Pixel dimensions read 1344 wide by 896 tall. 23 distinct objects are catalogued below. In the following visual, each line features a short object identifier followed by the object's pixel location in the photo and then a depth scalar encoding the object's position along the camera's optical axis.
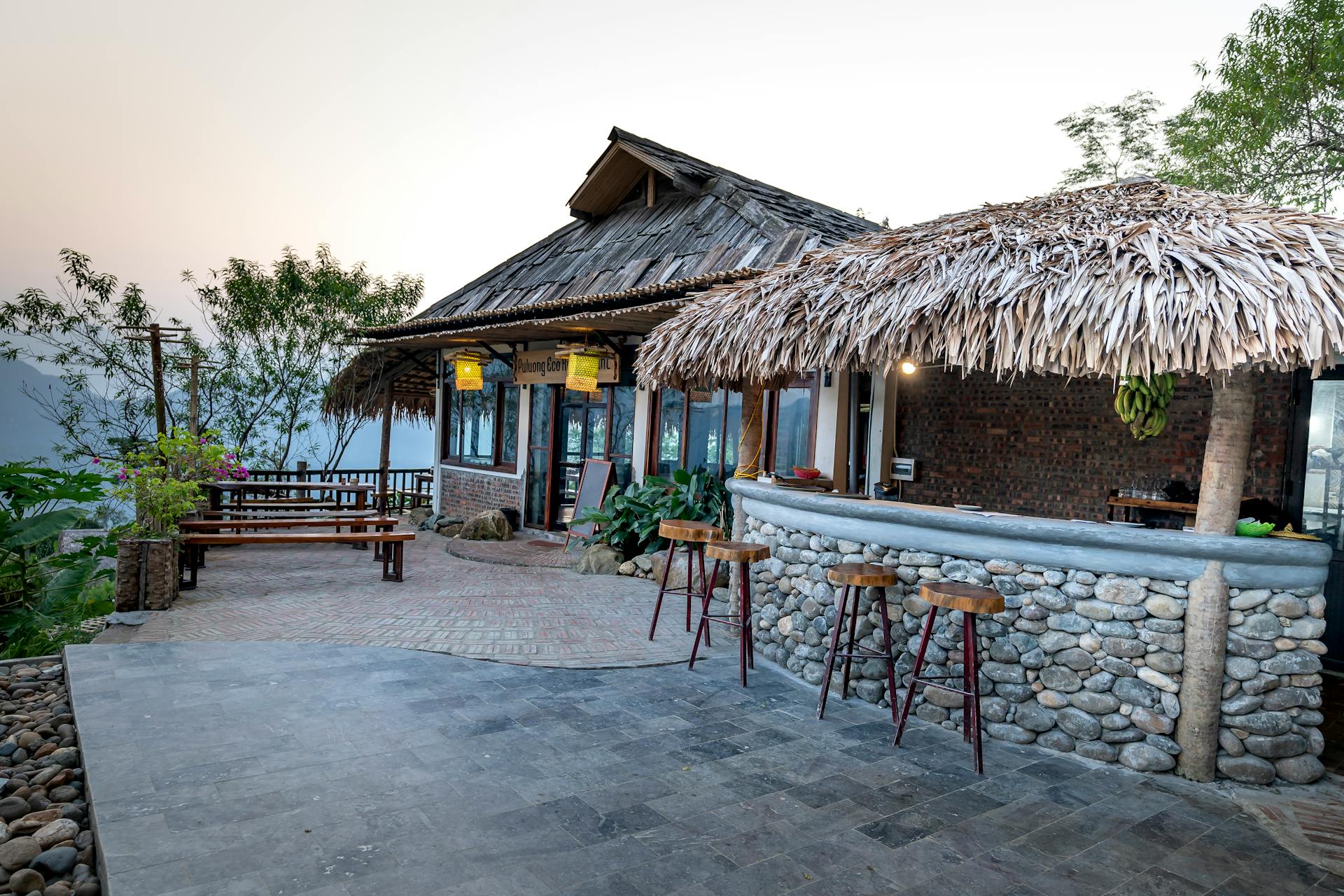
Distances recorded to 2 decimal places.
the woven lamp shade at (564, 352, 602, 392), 8.87
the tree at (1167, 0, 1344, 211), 10.03
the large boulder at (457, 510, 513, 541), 10.30
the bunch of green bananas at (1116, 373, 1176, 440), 4.34
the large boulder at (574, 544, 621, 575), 8.15
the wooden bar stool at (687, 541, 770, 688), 4.67
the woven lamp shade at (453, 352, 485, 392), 10.60
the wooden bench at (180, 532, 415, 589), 6.48
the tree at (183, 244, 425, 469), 12.79
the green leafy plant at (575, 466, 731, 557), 8.12
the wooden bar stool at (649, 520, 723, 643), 5.28
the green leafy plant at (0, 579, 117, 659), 5.59
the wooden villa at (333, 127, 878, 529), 8.00
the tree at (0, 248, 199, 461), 11.32
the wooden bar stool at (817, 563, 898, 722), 4.02
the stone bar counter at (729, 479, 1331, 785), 3.46
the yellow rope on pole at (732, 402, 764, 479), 6.45
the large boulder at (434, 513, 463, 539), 11.13
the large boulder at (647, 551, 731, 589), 6.98
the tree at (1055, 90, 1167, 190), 17.75
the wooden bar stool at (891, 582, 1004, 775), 3.48
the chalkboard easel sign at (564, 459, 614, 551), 9.67
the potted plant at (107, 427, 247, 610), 5.74
